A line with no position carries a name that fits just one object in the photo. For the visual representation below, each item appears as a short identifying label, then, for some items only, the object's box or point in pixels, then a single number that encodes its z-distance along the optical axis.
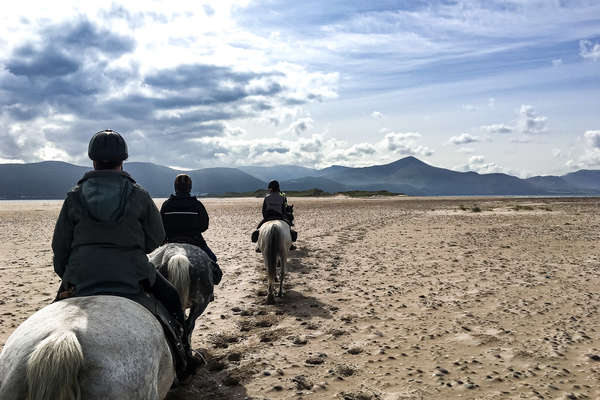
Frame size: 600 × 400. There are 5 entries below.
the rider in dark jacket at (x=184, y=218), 7.66
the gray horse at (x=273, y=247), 10.84
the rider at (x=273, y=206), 12.91
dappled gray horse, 6.53
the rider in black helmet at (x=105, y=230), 3.97
